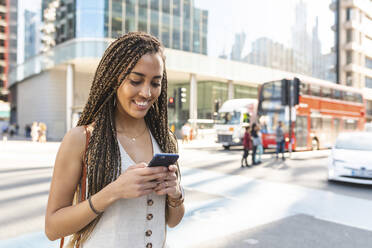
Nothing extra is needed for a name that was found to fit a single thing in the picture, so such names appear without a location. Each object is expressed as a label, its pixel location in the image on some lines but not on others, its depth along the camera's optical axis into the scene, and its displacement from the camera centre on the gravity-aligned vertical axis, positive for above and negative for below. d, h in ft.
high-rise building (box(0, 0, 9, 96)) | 222.63 +51.01
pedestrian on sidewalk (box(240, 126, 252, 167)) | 38.99 -2.12
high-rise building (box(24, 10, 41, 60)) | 130.72 +35.03
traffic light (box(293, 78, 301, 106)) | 47.57 +4.88
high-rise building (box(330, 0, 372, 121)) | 156.56 +39.04
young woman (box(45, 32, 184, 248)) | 4.10 -0.56
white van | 66.74 +0.79
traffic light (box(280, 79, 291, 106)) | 47.16 +4.52
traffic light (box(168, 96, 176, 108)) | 66.52 +3.94
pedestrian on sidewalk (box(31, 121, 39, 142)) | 81.00 -2.62
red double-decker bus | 58.44 +2.00
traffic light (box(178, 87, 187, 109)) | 66.59 +5.32
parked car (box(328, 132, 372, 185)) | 27.20 -2.91
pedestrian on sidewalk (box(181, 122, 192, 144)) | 83.91 -2.16
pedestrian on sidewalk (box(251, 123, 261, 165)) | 40.70 -2.03
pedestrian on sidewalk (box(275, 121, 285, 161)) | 46.93 -1.87
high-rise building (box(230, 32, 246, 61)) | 122.11 +27.87
